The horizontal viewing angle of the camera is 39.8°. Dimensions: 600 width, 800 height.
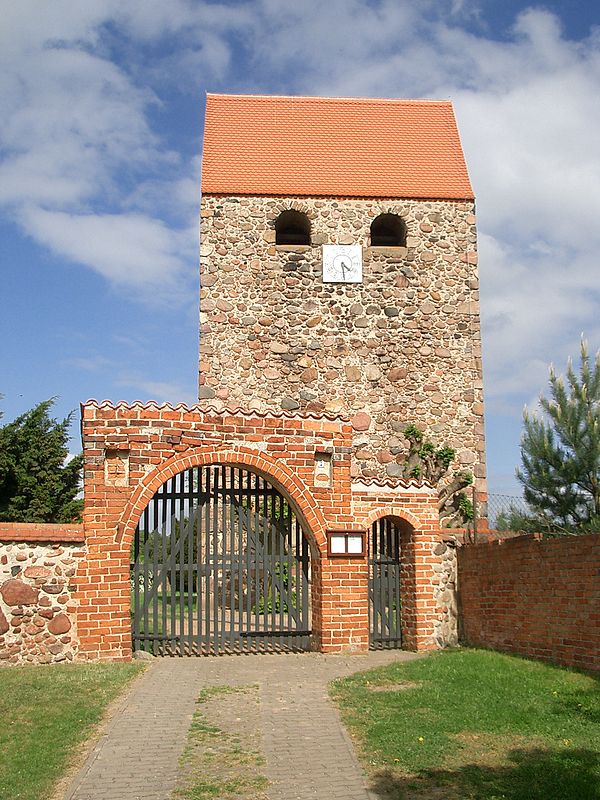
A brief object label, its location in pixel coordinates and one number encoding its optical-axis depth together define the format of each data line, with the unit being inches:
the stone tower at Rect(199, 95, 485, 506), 695.1
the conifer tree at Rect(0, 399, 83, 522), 694.5
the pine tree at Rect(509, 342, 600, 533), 614.2
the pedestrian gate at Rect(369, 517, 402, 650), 513.3
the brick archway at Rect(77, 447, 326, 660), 437.1
